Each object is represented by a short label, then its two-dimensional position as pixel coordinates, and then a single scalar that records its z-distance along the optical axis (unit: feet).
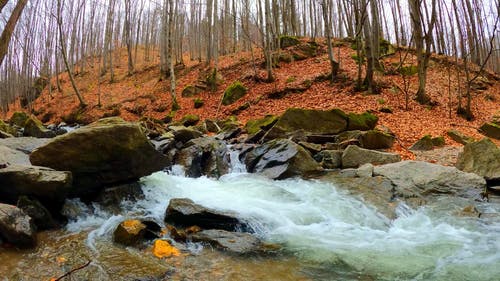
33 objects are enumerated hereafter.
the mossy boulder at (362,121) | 30.96
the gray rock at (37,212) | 14.32
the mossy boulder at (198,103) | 52.54
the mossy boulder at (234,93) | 50.26
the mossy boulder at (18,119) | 62.90
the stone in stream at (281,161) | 24.71
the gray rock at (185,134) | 31.81
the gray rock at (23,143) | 21.12
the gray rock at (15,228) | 12.37
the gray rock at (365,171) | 22.52
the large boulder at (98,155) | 17.21
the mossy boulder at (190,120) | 45.07
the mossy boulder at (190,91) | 58.03
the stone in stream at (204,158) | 26.55
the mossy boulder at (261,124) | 34.06
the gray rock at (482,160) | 21.29
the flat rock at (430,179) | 20.04
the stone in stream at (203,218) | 15.67
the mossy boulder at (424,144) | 27.68
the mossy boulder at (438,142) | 28.22
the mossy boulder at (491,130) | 32.24
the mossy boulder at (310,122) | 30.99
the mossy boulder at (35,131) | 38.96
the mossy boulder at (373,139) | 27.91
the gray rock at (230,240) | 13.30
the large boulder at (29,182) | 14.69
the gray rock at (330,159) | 25.80
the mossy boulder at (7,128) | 40.73
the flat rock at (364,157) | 24.94
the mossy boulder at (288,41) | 65.77
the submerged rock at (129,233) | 13.51
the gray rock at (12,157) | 16.97
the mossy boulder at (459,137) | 29.68
